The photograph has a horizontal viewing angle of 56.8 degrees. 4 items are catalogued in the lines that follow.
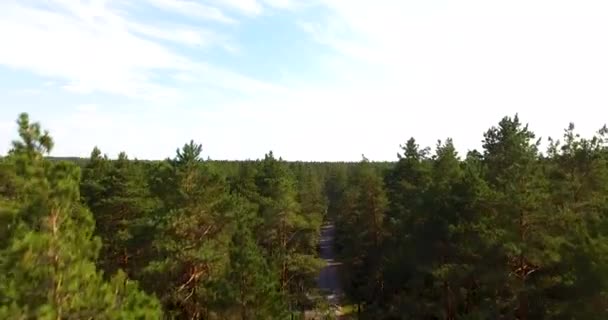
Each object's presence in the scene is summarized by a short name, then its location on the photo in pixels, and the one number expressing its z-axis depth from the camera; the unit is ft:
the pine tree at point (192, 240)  72.49
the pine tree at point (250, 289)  68.49
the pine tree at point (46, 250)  38.23
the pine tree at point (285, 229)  104.58
